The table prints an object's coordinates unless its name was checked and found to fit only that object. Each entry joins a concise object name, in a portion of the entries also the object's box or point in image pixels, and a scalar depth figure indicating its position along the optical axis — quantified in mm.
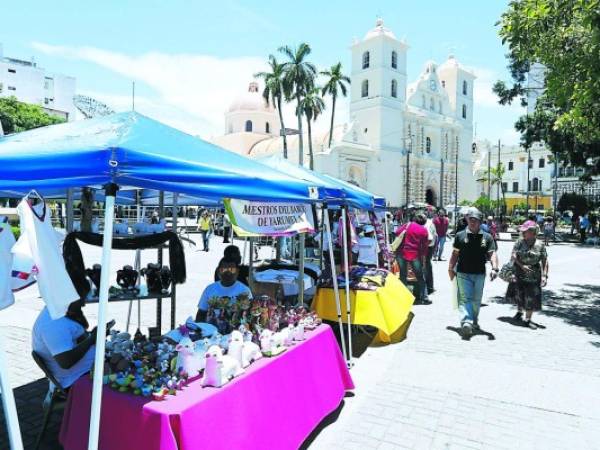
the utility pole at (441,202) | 57525
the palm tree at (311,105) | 41375
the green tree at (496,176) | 60531
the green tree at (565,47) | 7031
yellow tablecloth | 6328
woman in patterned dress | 7078
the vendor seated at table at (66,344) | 3273
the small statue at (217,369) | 2904
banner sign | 4754
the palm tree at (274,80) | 40750
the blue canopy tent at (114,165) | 2541
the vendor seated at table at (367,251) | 9133
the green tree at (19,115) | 36275
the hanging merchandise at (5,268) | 2221
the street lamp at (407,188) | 48966
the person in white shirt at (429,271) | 10022
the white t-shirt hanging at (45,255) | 2191
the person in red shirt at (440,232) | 14747
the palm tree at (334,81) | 43781
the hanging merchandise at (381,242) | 10141
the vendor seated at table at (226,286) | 4445
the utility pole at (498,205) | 53206
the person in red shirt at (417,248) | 8984
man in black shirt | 6535
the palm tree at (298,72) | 40469
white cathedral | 52156
